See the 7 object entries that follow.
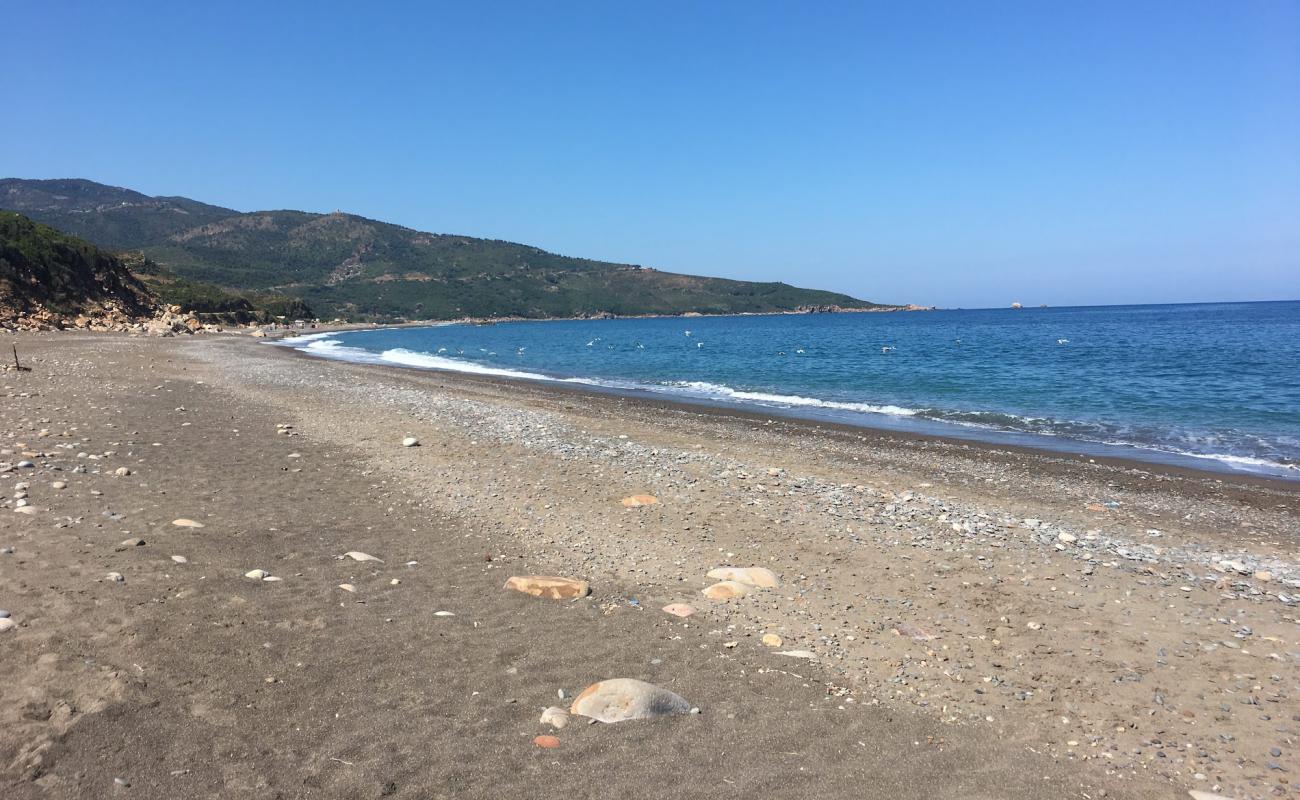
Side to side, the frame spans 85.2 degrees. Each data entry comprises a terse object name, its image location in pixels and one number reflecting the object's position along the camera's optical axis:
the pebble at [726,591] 7.46
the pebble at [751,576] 7.81
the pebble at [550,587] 7.39
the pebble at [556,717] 4.98
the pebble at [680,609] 7.07
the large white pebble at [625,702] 5.12
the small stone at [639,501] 10.88
